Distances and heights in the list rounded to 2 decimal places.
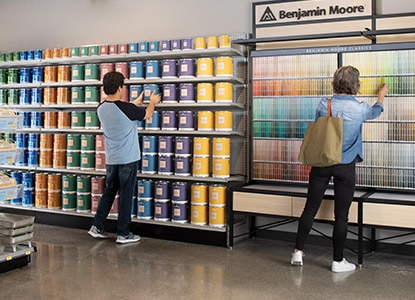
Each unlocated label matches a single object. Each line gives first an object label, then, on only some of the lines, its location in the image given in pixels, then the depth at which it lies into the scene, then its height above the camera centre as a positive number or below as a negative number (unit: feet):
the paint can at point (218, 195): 17.53 -1.30
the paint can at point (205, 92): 17.87 +2.13
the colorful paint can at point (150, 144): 18.73 +0.40
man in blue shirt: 17.48 +0.41
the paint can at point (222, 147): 17.63 +0.28
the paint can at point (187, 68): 18.35 +3.03
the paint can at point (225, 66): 17.67 +2.97
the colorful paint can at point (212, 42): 18.07 +3.85
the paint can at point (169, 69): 18.65 +3.04
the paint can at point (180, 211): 18.22 -1.91
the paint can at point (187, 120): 18.25 +1.21
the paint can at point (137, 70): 19.22 +3.09
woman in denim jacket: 14.60 -0.22
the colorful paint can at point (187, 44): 18.47 +3.89
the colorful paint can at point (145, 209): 18.83 -1.90
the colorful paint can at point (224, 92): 17.60 +2.11
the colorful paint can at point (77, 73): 20.52 +3.18
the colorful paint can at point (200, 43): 18.31 +3.87
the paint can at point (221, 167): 17.66 -0.38
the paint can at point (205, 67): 18.02 +3.00
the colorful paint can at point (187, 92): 18.19 +2.16
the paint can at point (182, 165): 18.24 -0.33
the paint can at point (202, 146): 17.92 +0.32
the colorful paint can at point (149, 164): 18.88 -0.31
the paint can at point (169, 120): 18.52 +1.23
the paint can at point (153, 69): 18.93 +3.08
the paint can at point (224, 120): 17.63 +1.18
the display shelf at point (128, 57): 18.22 +3.66
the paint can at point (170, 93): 18.51 +2.17
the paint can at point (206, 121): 17.88 +1.16
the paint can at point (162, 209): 18.53 -1.88
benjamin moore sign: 17.17 +4.86
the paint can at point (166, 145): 18.49 +0.36
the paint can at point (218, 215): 17.60 -1.97
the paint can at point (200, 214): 17.90 -1.98
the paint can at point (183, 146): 18.15 +0.32
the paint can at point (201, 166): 17.98 -0.36
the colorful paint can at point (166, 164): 18.57 -0.30
